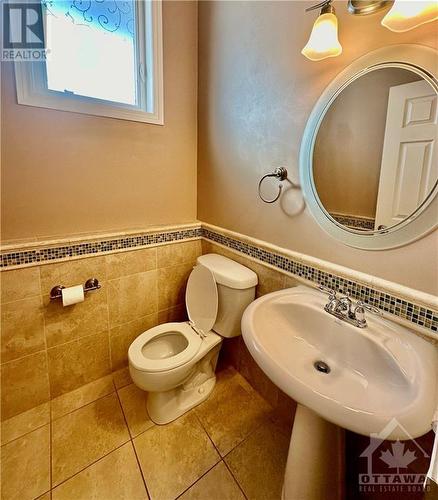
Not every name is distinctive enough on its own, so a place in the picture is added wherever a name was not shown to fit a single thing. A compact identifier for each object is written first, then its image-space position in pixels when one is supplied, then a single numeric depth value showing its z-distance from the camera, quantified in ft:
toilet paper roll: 4.25
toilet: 4.10
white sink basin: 1.84
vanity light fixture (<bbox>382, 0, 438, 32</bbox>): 2.19
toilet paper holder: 4.28
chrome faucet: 2.84
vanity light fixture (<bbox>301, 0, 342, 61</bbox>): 2.84
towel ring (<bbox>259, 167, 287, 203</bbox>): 3.89
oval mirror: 2.54
